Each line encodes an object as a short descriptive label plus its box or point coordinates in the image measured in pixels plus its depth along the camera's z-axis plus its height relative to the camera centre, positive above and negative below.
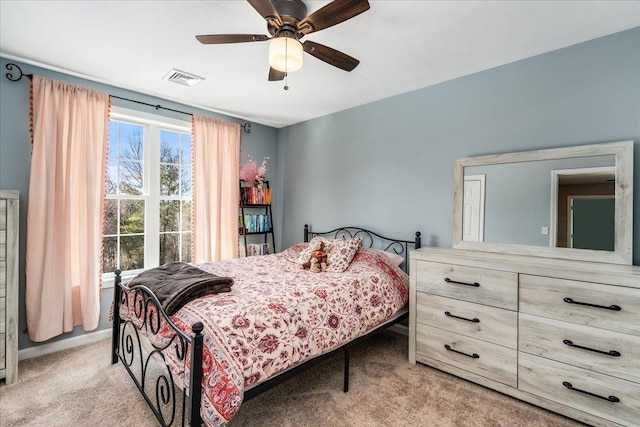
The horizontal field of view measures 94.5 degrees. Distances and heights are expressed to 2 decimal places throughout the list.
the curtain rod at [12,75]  2.49 +1.14
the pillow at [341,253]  2.76 -0.41
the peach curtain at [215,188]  3.59 +0.28
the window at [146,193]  3.16 +0.18
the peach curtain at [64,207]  2.55 +0.00
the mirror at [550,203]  2.02 +0.09
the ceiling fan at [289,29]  1.57 +1.04
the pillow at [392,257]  2.94 -0.46
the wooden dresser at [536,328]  1.69 -0.77
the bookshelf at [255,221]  4.04 -0.15
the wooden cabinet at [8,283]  2.12 -0.55
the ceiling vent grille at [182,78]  2.72 +1.26
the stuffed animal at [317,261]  2.77 -0.48
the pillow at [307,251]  2.99 -0.43
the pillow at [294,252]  3.26 -0.48
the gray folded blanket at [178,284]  1.77 -0.50
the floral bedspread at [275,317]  1.42 -0.66
